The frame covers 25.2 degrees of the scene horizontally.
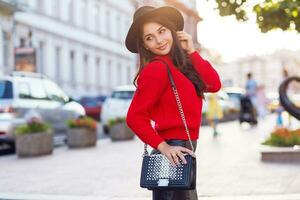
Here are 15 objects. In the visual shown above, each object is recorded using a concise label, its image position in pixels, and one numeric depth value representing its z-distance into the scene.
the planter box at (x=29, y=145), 12.88
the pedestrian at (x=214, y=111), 17.88
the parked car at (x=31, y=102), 13.66
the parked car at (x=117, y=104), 20.14
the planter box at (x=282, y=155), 9.82
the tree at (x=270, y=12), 11.46
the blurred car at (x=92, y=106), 30.26
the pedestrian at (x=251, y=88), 23.08
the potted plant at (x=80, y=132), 15.00
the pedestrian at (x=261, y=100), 24.27
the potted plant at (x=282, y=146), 9.86
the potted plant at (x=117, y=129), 17.09
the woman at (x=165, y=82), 3.38
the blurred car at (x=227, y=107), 30.26
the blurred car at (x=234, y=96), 35.91
